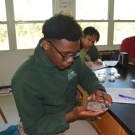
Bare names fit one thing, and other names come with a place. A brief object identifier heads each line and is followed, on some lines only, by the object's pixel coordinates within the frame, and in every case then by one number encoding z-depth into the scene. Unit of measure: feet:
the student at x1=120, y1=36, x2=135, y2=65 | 7.87
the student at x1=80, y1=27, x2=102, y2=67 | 6.87
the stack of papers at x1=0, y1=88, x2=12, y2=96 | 9.87
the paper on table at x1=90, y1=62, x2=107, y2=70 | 5.94
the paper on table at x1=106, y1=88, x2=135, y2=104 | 3.54
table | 2.76
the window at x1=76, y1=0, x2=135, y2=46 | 11.14
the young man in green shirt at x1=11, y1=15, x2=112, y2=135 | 2.95
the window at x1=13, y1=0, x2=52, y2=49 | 10.04
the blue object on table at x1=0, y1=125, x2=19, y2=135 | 3.78
